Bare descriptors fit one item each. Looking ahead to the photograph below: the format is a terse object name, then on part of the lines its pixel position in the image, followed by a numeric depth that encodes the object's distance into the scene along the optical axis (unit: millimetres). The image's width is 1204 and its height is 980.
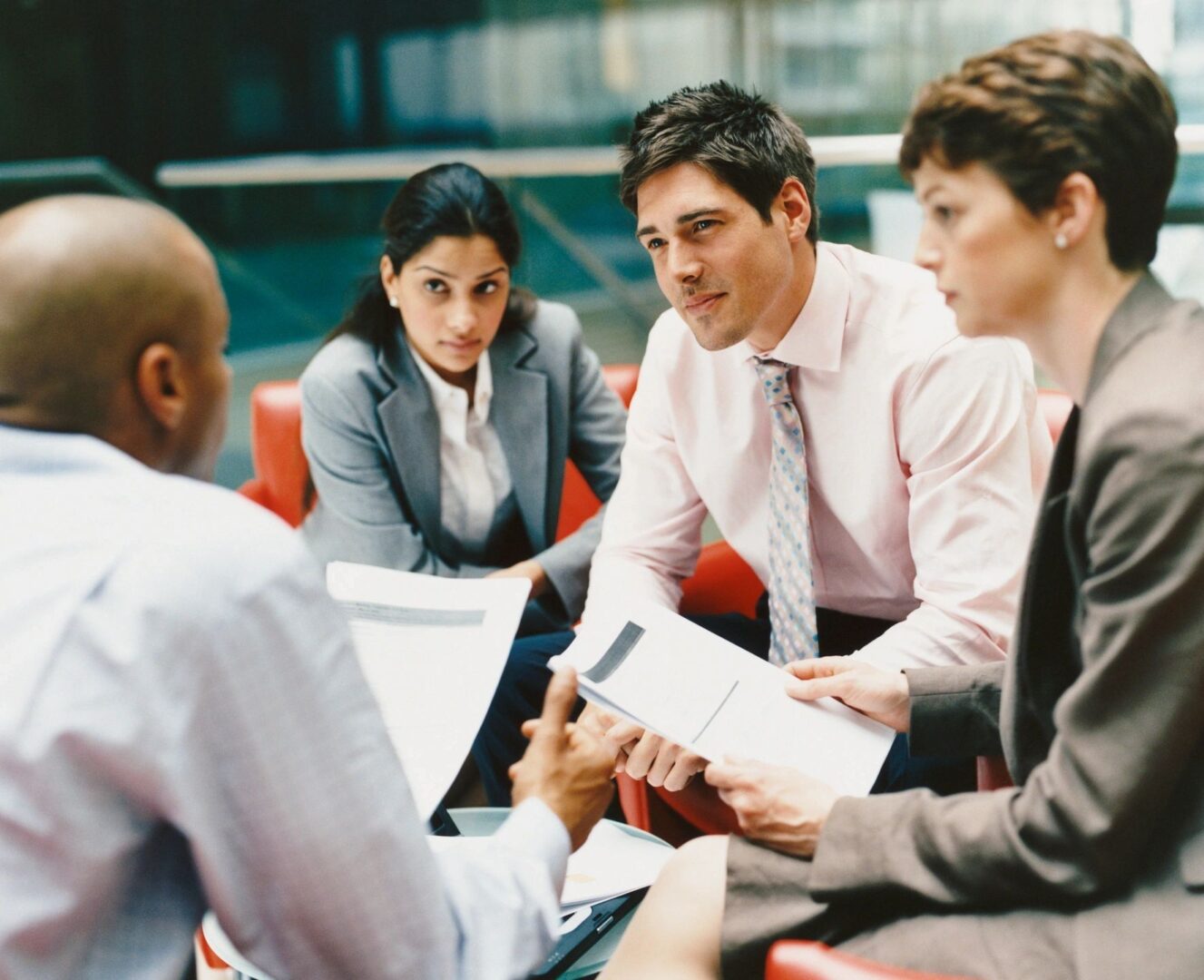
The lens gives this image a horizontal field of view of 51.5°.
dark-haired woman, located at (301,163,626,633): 2598
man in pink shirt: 1906
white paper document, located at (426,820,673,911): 1656
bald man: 925
